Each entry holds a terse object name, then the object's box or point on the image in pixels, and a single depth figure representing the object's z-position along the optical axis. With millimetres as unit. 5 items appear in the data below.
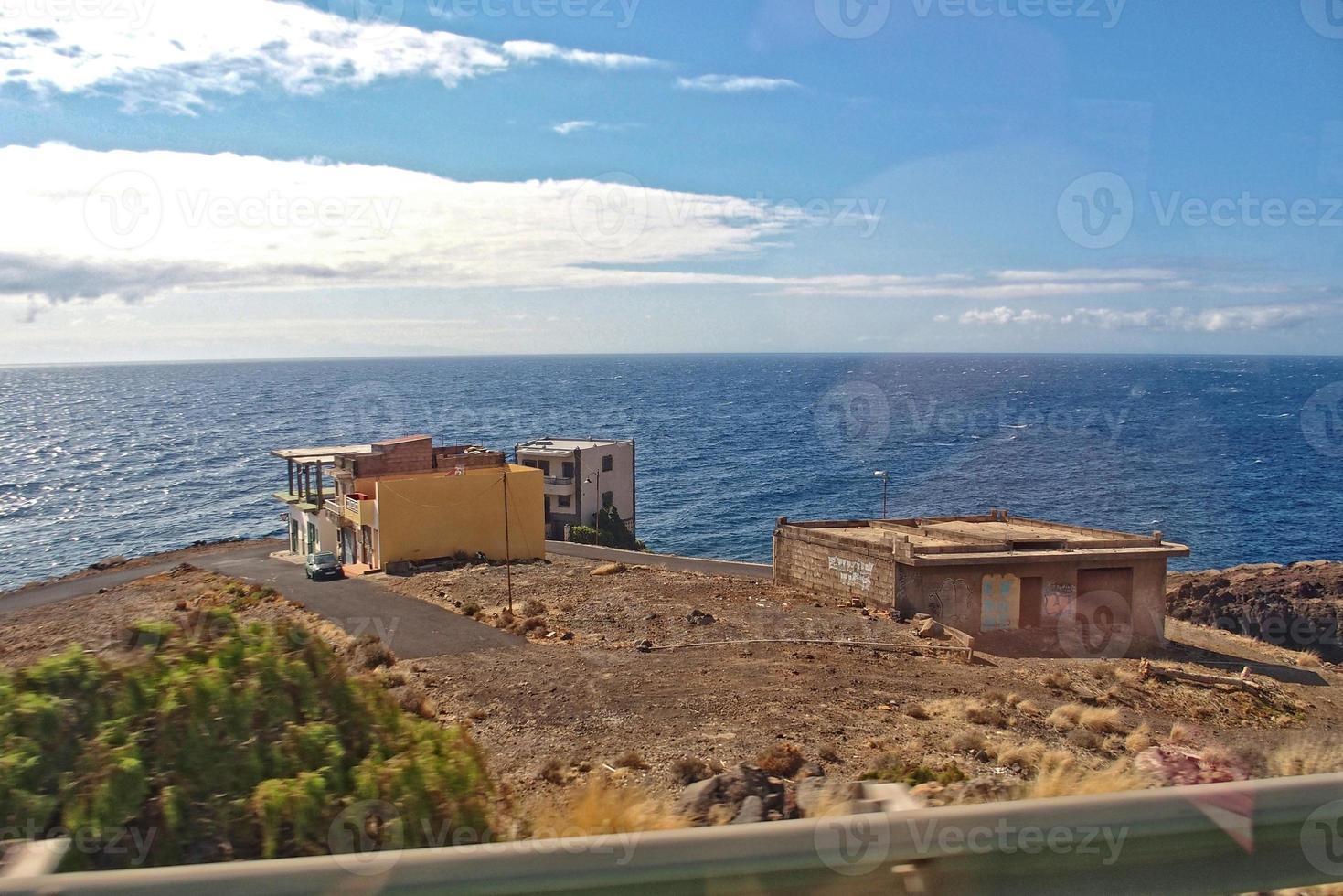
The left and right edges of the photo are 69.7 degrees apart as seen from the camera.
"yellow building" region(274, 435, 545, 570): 38188
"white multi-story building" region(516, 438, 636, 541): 61750
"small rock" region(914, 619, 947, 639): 26328
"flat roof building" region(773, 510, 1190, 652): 29359
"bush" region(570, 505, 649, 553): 58156
